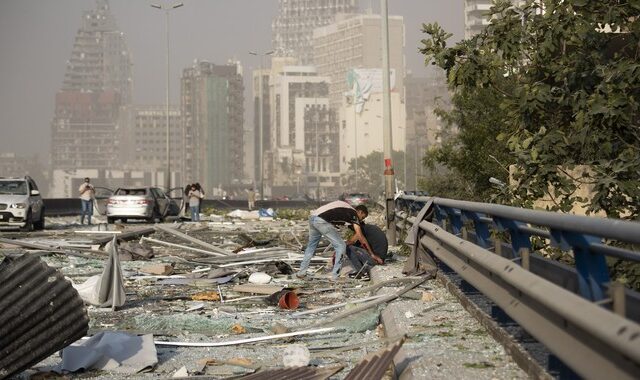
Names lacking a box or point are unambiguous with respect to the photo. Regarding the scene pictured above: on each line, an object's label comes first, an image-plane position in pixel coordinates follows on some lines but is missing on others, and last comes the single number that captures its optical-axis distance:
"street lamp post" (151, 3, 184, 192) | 76.88
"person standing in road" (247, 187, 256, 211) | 72.06
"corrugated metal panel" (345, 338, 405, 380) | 6.68
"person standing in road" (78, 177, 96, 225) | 40.50
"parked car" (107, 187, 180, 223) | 43.91
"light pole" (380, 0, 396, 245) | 24.19
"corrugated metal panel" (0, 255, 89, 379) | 7.56
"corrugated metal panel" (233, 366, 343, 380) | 7.12
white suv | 34.12
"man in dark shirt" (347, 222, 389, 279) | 17.14
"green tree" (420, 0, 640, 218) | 13.05
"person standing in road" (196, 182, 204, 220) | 44.25
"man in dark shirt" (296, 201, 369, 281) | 16.92
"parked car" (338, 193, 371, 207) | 65.59
